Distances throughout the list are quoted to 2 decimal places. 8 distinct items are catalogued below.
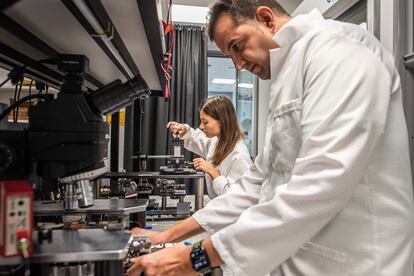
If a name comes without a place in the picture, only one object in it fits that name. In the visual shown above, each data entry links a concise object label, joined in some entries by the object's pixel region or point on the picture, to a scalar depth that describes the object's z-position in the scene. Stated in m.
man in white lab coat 0.67
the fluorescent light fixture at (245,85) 4.62
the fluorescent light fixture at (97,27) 0.75
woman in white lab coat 2.19
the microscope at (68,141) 0.74
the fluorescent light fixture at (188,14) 3.75
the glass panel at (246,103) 4.59
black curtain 4.55
